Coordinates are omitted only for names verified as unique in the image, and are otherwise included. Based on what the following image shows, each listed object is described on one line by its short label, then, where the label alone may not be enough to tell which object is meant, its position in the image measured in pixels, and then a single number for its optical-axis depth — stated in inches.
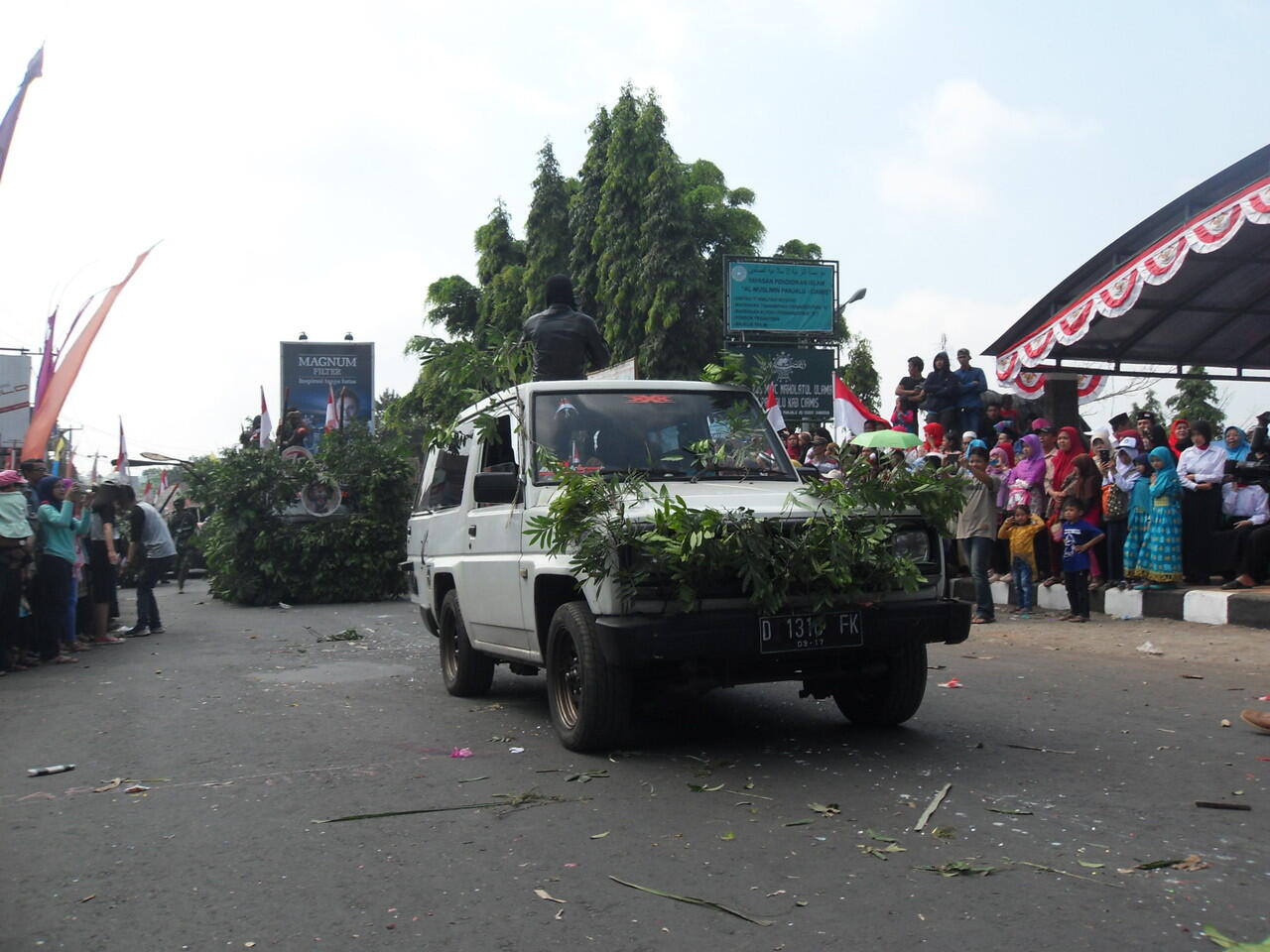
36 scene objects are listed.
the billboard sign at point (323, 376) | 1378.0
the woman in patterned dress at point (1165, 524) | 480.7
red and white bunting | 457.1
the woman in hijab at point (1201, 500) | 491.2
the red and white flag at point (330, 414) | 1244.2
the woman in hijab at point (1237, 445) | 510.9
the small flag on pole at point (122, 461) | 986.8
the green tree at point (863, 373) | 1964.8
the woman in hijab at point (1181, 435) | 520.7
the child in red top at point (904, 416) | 730.4
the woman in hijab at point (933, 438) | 652.1
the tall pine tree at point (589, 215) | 1622.8
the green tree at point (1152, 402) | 1685.8
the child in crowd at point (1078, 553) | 492.4
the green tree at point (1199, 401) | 1437.0
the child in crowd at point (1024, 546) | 531.8
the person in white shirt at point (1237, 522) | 476.7
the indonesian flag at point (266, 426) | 1122.0
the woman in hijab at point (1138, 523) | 491.5
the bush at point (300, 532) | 715.4
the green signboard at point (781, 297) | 1239.5
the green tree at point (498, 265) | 1856.5
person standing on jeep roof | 339.6
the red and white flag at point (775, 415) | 569.1
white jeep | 225.0
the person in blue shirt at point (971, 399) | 691.4
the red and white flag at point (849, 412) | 715.4
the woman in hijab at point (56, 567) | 456.1
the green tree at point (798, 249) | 1951.3
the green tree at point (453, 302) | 2030.0
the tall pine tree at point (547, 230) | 1744.6
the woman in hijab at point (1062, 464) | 539.5
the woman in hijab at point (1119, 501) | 504.4
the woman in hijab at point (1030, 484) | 547.8
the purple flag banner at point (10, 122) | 141.6
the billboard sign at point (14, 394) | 2022.6
